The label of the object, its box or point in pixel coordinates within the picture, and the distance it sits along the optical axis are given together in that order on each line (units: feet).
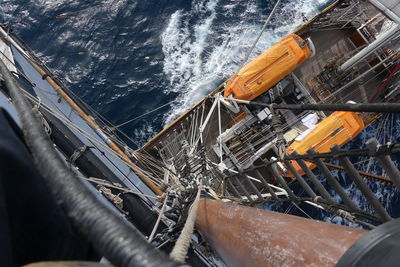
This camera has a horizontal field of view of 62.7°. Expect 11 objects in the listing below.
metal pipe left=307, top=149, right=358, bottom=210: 15.90
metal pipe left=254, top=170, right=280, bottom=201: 25.41
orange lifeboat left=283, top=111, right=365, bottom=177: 49.62
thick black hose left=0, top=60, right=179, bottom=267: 3.93
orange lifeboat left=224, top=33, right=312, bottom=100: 51.21
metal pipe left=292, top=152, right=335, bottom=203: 18.54
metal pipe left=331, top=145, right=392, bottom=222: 12.41
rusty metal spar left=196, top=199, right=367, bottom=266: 7.54
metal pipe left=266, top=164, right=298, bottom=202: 21.38
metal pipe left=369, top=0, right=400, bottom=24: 49.11
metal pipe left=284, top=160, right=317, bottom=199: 21.73
